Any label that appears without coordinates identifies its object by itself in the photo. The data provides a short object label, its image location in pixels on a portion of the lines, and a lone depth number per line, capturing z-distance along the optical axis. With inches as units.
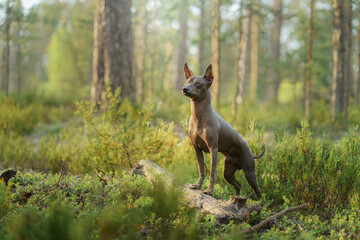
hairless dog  130.6
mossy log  125.6
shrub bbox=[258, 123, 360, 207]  152.9
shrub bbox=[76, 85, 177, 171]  181.0
